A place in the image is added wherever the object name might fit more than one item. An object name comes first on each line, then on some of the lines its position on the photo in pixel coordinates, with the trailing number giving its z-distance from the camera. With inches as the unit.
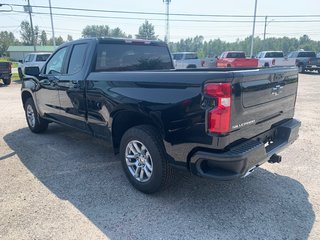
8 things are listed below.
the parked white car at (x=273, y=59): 914.5
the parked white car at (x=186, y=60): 844.6
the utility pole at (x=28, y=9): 1370.1
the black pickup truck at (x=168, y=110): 105.3
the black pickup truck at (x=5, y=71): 666.2
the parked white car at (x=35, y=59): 708.7
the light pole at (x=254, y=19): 1363.2
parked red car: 712.4
